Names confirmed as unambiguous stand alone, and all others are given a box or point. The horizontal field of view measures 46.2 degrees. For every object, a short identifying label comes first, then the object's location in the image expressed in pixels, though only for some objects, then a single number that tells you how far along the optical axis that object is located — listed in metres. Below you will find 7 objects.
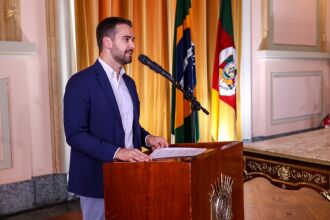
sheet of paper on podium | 1.25
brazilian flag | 3.70
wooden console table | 1.61
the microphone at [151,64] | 1.49
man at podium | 1.47
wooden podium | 1.10
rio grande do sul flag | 4.17
